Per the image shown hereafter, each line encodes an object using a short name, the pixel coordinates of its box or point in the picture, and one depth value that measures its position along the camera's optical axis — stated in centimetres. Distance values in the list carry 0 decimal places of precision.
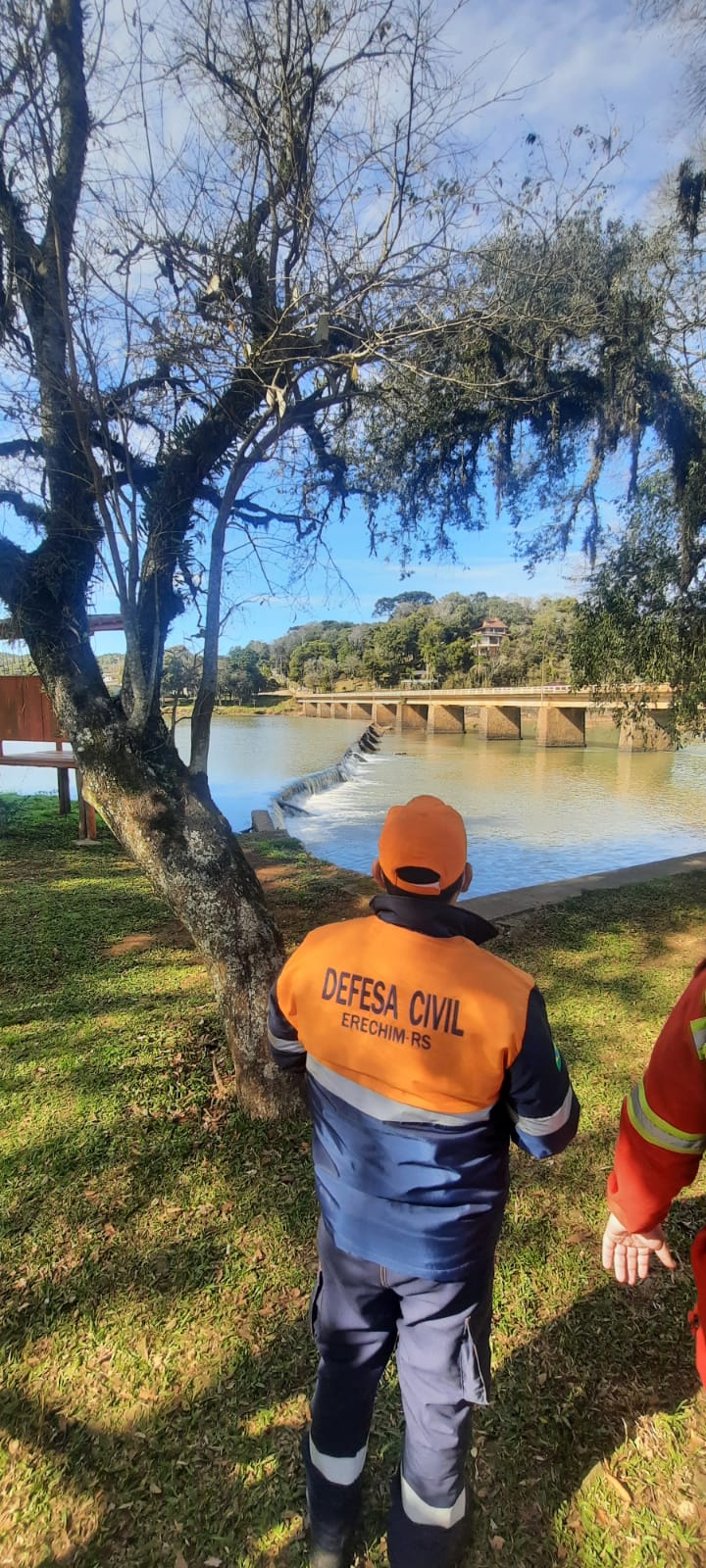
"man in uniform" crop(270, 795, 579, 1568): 131
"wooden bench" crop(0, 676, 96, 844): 890
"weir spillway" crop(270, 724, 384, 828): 1595
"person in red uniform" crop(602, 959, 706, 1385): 124
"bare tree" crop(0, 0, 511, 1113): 288
